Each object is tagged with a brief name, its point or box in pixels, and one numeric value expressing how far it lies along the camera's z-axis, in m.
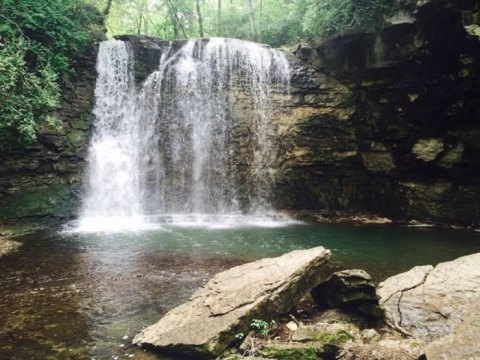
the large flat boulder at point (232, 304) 4.25
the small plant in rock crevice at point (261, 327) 4.42
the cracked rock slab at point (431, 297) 4.52
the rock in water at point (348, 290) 4.89
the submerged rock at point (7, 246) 9.18
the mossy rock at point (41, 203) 12.37
